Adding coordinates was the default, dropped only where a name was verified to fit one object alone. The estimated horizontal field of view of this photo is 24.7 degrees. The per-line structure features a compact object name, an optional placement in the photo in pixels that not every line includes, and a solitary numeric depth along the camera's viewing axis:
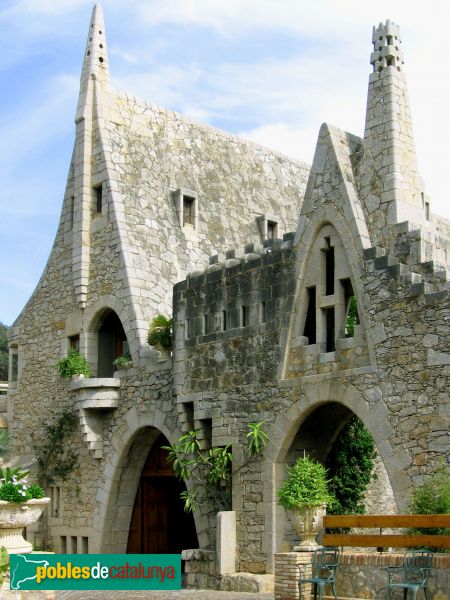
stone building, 15.59
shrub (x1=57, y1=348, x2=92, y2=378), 22.17
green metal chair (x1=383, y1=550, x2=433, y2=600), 11.94
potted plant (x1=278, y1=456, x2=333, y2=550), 15.44
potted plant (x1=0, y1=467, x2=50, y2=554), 14.05
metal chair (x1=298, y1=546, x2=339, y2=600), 12.95
